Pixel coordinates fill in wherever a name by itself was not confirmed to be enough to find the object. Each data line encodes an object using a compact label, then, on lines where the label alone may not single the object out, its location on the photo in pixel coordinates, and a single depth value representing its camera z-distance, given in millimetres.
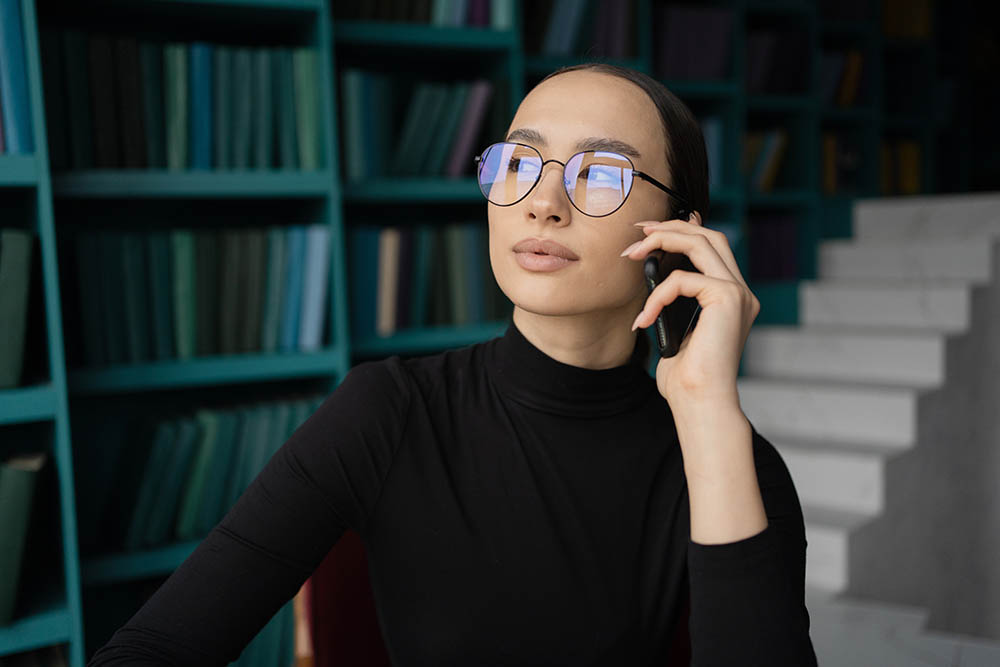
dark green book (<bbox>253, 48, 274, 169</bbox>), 2186
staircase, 2959
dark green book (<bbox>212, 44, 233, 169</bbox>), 2145
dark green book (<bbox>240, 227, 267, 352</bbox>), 2215
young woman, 936
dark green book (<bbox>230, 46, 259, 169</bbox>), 2168
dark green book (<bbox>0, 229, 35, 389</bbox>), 1781
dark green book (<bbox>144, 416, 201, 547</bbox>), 2139
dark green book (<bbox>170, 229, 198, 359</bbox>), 2125
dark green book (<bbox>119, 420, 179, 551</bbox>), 2117
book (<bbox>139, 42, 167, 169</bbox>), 2059
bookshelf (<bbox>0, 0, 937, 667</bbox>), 1853
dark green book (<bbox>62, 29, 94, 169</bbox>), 1961
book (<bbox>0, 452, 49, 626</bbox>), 1747
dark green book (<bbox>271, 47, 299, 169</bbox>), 2215
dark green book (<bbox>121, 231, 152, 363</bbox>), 2068
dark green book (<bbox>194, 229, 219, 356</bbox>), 2158
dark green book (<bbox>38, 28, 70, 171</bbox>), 1940
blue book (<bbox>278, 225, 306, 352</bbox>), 2254
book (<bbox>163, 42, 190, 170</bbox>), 2084
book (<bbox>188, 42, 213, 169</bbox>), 2109
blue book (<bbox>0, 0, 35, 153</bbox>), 1789
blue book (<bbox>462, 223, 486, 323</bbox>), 2584
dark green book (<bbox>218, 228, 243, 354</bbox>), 2193
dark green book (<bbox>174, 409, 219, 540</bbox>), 2158
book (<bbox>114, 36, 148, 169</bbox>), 2020
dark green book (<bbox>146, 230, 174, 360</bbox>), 2100
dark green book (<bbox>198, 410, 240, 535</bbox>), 2180
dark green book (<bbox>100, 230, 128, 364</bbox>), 2047
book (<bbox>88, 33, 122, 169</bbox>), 1998
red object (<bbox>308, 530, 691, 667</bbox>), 1147
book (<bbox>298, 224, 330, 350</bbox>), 2268
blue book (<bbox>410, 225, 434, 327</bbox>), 2496
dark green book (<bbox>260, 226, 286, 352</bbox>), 2240
